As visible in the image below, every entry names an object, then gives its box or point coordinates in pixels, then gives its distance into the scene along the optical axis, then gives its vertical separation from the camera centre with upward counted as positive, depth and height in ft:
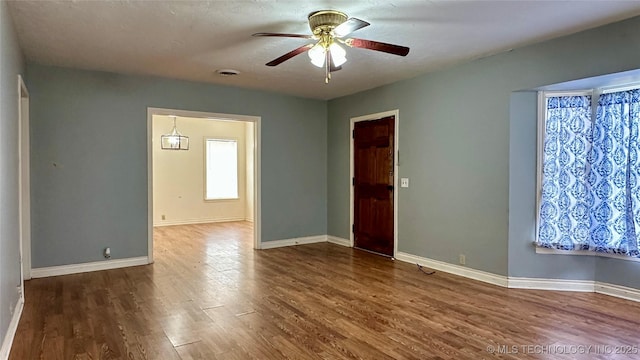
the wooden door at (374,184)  18.21 -0.51
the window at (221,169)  30.40 +0.35
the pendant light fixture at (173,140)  27.84 +2.37
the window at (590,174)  11.80 +0.03
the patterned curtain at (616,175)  11.72 +0.00
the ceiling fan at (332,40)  9.43 +3.43
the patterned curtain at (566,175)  12.68 -0.01
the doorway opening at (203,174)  28.35 -0.06
